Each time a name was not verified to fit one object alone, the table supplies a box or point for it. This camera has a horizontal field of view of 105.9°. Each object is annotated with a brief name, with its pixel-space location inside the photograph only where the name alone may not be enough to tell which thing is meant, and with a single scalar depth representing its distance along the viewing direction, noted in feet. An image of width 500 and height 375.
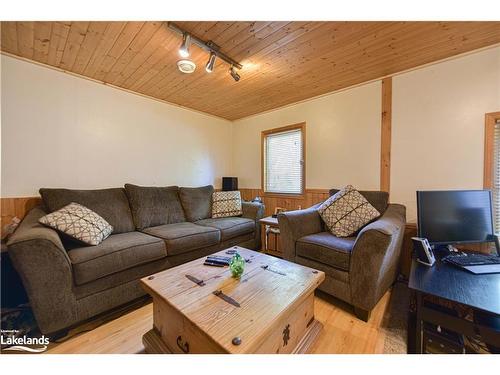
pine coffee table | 2.50
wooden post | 6.86
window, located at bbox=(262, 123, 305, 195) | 9.37
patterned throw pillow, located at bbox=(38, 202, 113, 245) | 4.66
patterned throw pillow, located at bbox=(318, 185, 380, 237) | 5.89
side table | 7.89
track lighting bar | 4.53
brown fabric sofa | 3.74
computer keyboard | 4.13
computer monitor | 4.58
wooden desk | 2.82
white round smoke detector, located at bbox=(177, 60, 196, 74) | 5.47
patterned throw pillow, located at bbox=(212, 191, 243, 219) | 9.12
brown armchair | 4.32
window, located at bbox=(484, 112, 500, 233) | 5.26
